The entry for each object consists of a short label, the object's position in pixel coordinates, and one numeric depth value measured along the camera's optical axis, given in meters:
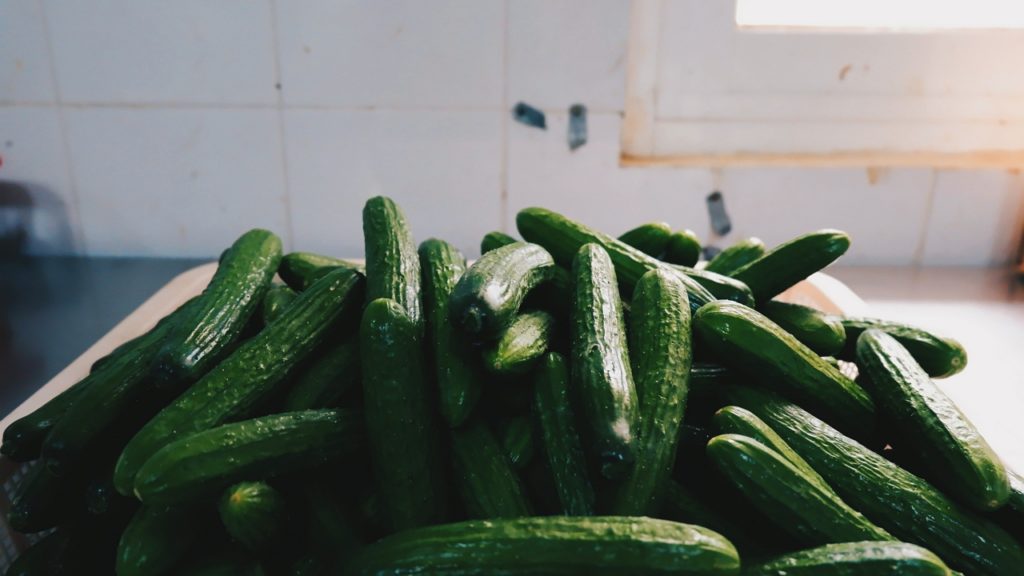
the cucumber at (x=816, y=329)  0.87
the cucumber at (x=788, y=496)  0.60
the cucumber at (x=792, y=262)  0.94
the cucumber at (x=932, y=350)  0.89
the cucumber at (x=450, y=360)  0.69
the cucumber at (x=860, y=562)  0.54
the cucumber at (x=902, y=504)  0.61
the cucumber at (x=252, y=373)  0.65
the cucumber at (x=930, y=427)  0.64
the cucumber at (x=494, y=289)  0.69
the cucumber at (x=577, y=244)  0.92
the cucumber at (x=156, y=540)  0.60
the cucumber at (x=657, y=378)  0.62
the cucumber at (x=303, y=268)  1.00
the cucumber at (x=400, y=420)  0.64
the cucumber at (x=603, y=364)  0.60
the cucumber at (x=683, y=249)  1.05
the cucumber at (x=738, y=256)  1.04
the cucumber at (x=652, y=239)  1.05
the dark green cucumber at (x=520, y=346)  0.70
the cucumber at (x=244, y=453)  0.60
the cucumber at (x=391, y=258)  0.80
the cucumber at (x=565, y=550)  0.54
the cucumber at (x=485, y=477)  0.63
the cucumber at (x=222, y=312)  0.74
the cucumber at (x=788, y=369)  0.77
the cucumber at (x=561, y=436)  0.63
